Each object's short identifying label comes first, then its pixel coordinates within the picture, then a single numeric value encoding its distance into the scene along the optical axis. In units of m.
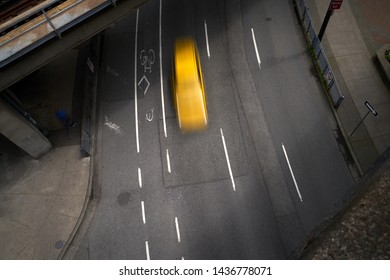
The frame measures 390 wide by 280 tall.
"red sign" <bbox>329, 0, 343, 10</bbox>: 16.67
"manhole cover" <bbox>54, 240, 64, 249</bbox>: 15.36
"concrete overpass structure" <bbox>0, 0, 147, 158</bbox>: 13.27
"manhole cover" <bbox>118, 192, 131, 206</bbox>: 16.36
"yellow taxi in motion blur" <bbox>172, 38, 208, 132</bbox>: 17.41
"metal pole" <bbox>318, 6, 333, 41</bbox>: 17.58
